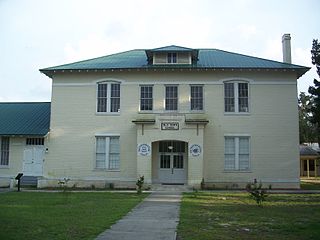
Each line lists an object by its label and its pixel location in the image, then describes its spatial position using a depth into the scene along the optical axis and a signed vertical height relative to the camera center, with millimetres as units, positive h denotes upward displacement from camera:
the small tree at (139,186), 21634 -1144
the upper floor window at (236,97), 26344 +4598
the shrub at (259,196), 15688 -1165
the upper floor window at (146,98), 26562 +4501
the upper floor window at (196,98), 26391 +4511
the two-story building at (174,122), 25641 +2841
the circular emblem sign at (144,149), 25484 +1036
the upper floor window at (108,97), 26766 +4569
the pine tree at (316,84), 29281 +6197
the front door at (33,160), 27562 +259
